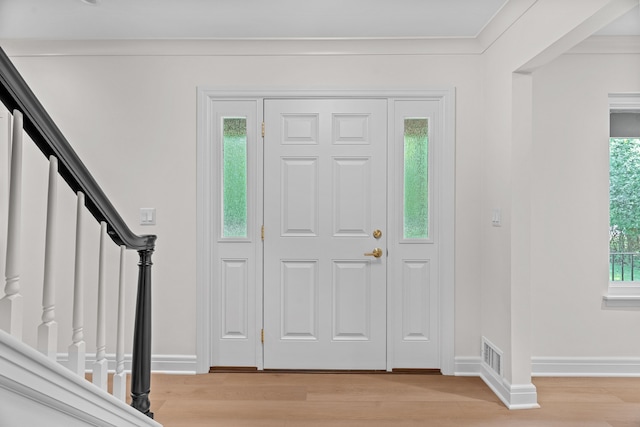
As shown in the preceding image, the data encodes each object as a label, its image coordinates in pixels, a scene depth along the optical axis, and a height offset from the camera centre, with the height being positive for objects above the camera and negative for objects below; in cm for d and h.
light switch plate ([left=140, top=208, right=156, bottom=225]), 349 +4
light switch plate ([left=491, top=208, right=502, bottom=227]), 314 +6
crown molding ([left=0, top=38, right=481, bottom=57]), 346 +130
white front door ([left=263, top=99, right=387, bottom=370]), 351 -3
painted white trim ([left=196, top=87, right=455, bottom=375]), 348 +21
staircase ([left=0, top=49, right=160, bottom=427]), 93 -24
